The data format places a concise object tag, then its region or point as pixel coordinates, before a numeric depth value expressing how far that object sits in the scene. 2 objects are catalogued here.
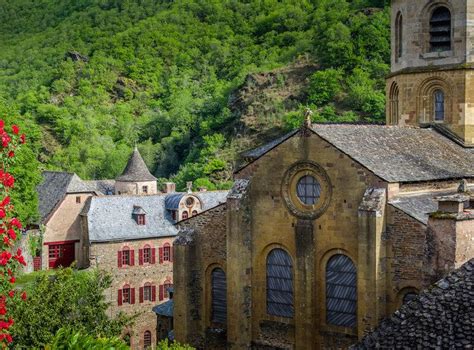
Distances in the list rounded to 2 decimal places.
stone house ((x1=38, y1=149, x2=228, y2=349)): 43.25
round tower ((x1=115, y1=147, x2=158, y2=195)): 57.91
